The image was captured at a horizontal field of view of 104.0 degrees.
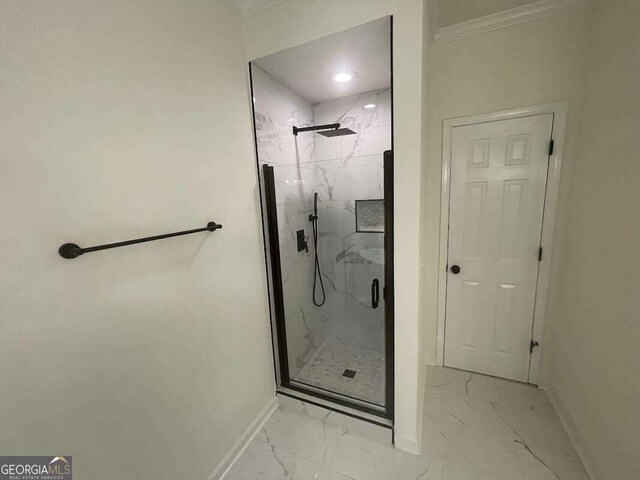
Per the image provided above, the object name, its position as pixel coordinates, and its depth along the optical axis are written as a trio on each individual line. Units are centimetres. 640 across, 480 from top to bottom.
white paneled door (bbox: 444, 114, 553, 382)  184
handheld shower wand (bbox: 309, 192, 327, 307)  238
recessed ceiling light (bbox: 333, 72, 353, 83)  186
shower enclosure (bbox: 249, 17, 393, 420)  165
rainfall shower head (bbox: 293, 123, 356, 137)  201
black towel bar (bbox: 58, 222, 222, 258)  79
